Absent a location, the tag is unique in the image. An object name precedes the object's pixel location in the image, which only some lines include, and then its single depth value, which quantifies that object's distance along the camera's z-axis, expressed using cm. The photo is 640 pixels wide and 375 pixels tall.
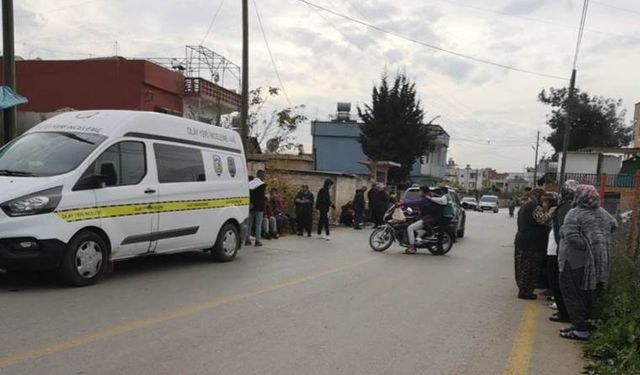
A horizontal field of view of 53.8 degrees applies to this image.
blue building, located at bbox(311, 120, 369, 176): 5191
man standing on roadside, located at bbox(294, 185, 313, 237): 1830
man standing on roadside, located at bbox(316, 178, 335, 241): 1881
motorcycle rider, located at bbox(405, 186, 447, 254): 1499
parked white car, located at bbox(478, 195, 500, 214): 6051
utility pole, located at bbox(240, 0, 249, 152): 1930
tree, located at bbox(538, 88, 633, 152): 5909
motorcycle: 1507
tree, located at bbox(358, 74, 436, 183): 4366
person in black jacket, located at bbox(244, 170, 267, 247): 1448
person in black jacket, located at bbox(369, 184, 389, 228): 2454
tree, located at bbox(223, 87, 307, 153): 2811
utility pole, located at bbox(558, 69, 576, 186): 2873
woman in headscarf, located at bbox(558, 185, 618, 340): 686
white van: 784
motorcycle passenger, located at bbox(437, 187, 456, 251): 1502
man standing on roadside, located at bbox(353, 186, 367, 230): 2342
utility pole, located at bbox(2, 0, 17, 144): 1184
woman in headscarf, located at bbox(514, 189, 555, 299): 927
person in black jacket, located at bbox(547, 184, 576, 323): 789
